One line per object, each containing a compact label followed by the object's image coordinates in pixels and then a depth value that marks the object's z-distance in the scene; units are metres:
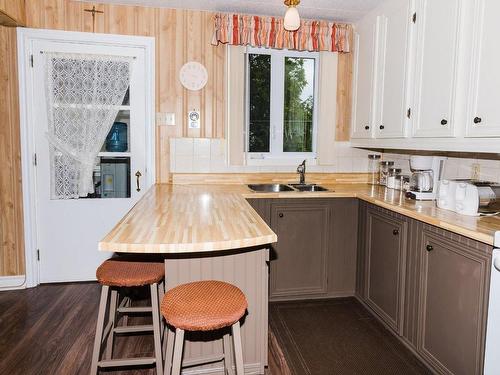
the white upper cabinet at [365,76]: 3.19
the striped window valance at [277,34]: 3.28
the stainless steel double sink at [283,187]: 3.44
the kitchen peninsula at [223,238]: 1.58
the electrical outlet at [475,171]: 2.56
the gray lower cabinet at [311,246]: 3.04
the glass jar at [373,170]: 3.70
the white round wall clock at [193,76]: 3.39
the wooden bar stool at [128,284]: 1.88
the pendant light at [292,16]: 2.04
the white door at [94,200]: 3.31
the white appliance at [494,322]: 1.65
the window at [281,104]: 3.61
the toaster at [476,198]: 2.12
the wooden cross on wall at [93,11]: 3.22
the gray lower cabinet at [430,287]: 1.84
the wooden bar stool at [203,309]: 1.47
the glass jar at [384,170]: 3.49
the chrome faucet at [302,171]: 3.45
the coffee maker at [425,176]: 2.68
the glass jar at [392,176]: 3.26
